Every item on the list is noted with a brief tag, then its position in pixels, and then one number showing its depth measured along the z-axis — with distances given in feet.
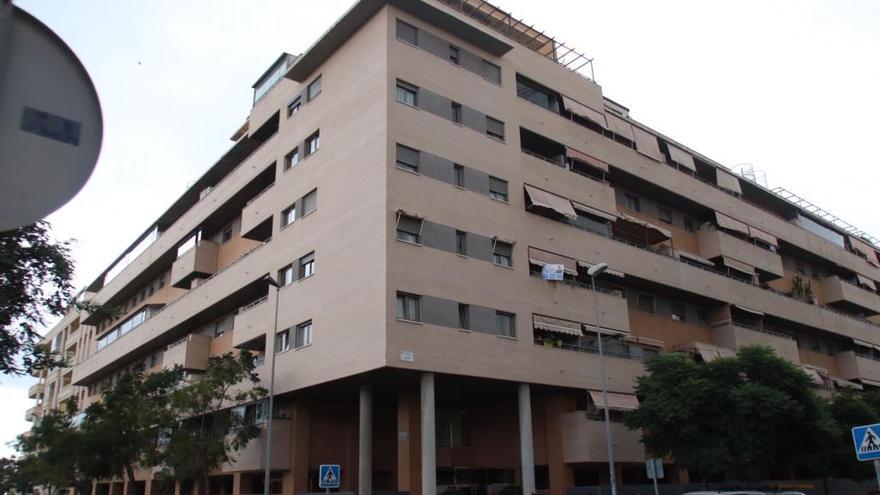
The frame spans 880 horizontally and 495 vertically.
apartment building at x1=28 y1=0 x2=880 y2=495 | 93.71
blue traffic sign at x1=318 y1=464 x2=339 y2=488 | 69.31
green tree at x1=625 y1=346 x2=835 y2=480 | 92.12
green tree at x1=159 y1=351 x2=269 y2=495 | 95.35
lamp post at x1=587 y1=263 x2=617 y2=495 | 86.17
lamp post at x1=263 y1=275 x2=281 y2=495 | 85.96
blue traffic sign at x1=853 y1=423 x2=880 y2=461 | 37.37
